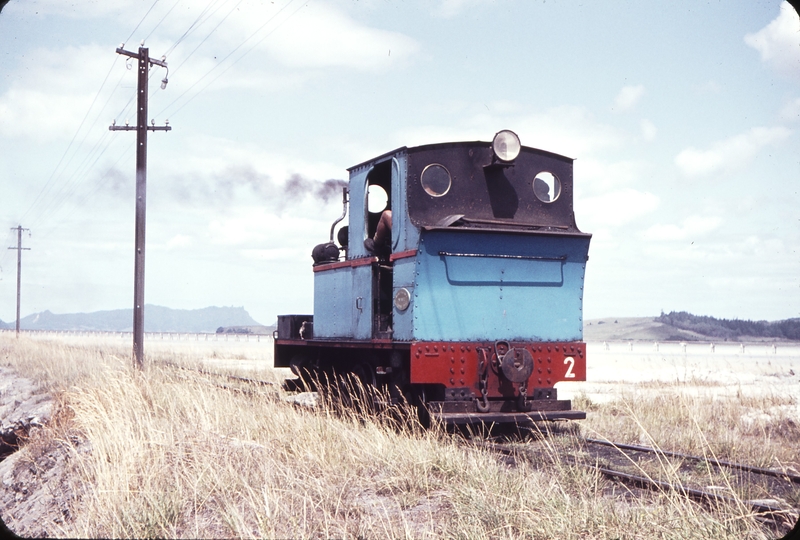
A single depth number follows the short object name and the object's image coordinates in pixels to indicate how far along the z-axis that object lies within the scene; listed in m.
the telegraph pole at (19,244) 59.25
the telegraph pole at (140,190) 17.56
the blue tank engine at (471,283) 8.19
